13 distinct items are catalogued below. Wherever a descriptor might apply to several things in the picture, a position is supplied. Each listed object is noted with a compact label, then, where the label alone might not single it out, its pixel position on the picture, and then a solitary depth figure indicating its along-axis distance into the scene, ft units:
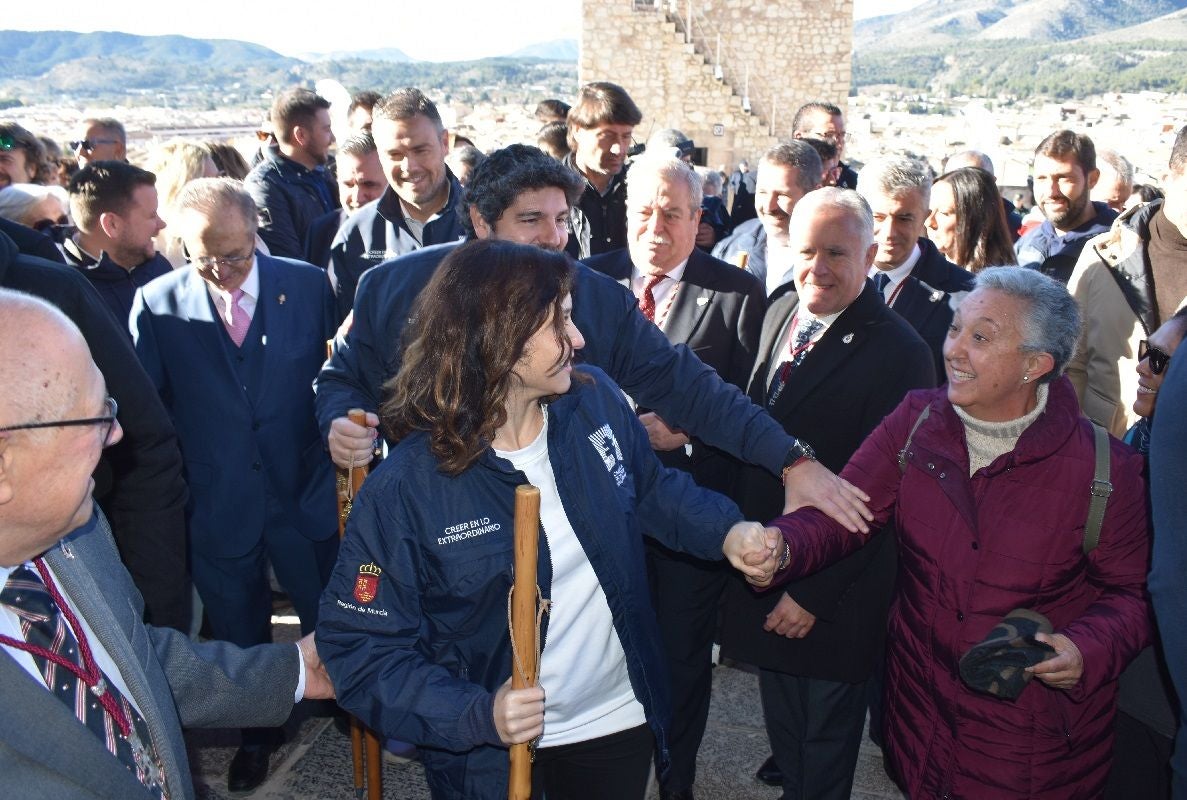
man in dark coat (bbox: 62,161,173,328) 13.44
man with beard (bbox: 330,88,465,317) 14.57
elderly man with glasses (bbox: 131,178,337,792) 12.12
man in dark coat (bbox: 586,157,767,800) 11.60
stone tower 76.38
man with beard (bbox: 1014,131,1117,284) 18.30
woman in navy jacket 6.93
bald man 4.84
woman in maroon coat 8.21
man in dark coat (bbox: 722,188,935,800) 10.30
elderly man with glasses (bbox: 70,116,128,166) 23.82
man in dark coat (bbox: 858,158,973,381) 12.50
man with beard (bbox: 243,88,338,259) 19.03
